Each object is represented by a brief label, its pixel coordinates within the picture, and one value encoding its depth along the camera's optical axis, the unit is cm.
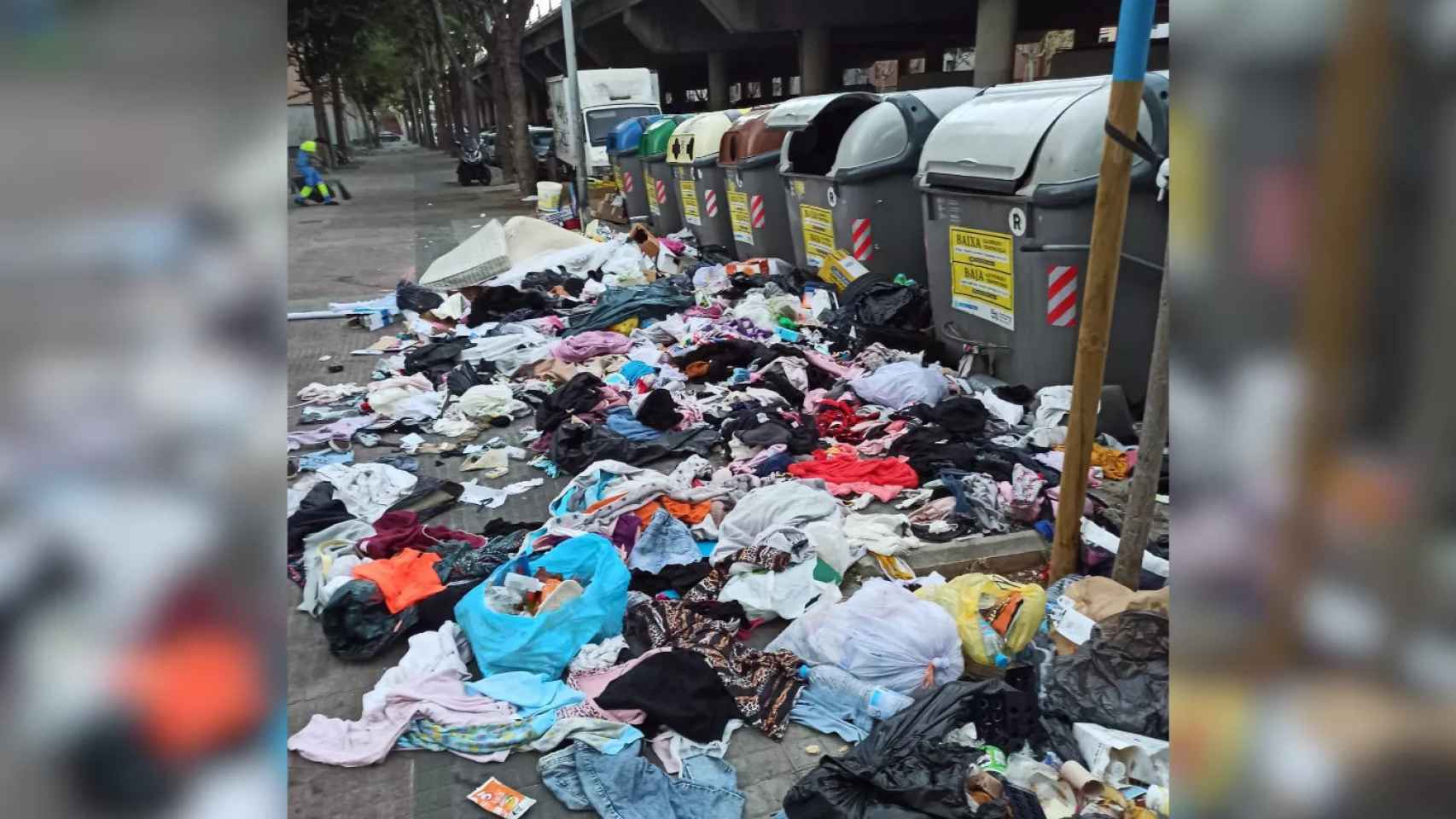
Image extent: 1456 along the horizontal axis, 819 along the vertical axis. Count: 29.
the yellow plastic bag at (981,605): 355
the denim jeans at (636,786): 295
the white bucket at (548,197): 1917
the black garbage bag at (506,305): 950
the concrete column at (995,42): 1984
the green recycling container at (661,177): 1402
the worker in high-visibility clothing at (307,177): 2275
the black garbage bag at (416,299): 992
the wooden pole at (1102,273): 310
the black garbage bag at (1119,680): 304
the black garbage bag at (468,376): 744
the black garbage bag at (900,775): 275
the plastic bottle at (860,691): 333
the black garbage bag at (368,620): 387
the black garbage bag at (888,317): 713
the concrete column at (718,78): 3525
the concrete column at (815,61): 2684
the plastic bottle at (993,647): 353
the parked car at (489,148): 3438
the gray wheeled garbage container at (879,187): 785
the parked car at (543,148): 2853
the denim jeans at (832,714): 331
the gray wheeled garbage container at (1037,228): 549
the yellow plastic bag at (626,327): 877
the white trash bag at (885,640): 343
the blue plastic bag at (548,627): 364
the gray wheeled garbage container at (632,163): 1566
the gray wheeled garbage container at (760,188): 1013
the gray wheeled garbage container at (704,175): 1184
